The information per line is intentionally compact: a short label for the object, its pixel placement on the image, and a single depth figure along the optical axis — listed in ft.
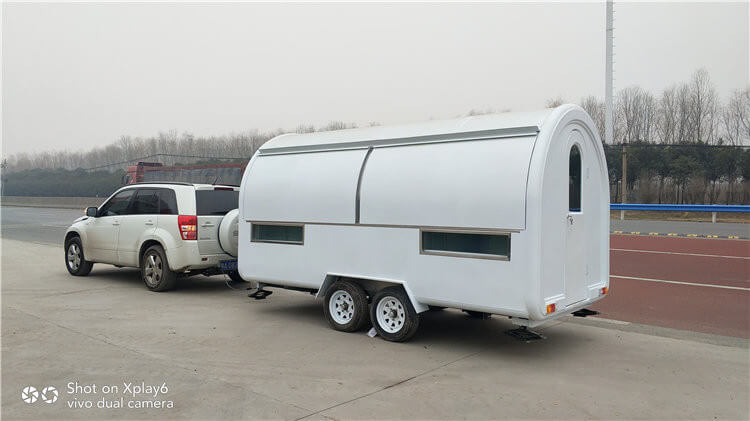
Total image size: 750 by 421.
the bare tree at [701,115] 155.33
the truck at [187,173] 103.55
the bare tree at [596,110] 167.48
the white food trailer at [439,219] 20.79
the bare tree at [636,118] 164.04
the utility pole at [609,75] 140.15
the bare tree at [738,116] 143.84
